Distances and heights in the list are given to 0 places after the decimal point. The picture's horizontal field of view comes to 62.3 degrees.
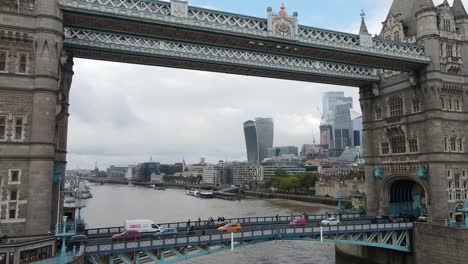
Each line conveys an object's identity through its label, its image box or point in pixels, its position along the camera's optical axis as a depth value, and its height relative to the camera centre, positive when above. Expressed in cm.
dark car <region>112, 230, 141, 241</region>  3272 -553
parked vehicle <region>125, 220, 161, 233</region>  3656 -521
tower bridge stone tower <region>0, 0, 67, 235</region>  2775 +443
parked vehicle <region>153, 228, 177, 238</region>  3330 -550
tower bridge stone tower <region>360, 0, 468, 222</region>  4597 +619
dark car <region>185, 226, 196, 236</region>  3468 -557
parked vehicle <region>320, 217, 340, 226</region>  4381 -582
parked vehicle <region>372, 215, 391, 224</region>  4548 -588
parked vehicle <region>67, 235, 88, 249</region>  2936 -538
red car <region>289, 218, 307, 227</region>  4187 -568
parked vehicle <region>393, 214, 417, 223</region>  4719 -586
